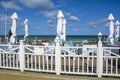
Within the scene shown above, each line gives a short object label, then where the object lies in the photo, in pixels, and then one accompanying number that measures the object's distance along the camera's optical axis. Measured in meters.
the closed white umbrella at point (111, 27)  6.36
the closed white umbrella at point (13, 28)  5.47
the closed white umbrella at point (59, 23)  5.78
